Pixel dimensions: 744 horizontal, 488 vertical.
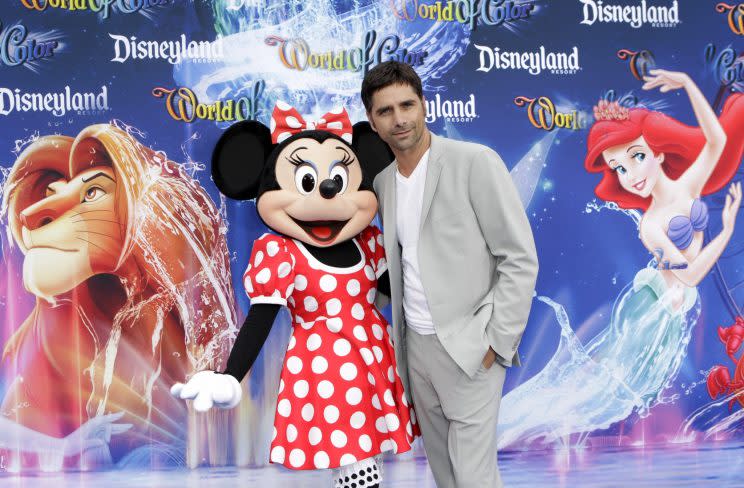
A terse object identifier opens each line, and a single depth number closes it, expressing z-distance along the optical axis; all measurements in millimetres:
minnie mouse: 2146
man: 2062
